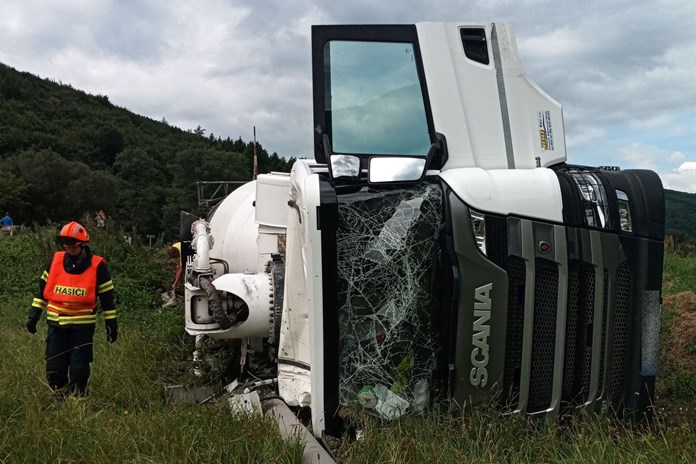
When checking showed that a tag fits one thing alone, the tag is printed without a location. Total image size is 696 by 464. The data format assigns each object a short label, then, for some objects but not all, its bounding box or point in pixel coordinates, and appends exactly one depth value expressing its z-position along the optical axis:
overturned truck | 3.20
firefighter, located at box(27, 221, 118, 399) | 4.67
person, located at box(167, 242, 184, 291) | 8.57
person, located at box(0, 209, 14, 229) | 22.16
